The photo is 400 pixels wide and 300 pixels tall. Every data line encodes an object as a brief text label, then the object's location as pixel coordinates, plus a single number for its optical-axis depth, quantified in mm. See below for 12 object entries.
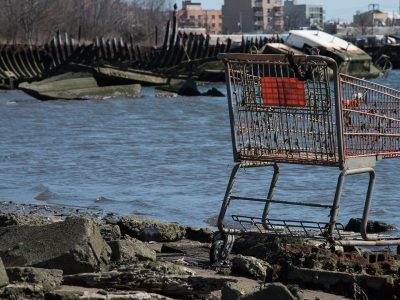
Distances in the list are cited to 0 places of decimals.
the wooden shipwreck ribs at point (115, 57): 89562
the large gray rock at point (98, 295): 10404
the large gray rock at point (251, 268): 12180
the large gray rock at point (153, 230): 15281
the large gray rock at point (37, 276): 10898
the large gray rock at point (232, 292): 10344
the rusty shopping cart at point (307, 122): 13242
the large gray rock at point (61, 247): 11805
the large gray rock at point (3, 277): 10555
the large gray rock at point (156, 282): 11234
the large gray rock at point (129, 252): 12523
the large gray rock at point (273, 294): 10078
